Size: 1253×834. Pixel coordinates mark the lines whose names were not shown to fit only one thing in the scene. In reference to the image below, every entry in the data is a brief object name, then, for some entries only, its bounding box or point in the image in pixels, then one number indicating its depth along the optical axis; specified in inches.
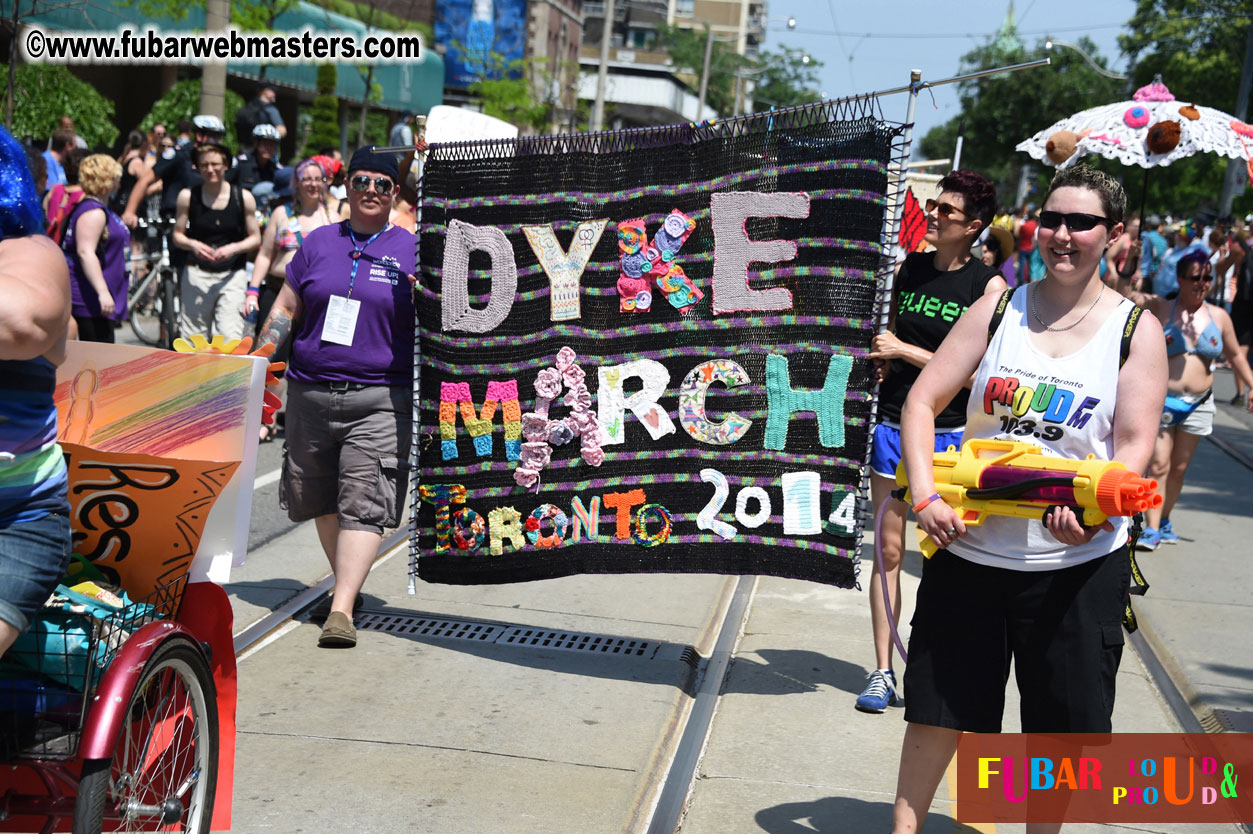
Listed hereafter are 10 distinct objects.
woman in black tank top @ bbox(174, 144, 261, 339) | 392.5
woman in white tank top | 127.9
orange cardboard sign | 129.9
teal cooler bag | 114.3
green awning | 861.8
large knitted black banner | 200.1
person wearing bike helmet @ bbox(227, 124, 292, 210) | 495.8
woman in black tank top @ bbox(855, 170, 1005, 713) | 195.9
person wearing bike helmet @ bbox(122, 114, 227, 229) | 530.8
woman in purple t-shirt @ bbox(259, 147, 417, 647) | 221.8
